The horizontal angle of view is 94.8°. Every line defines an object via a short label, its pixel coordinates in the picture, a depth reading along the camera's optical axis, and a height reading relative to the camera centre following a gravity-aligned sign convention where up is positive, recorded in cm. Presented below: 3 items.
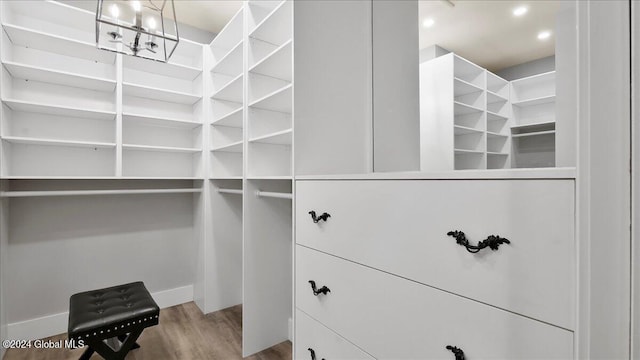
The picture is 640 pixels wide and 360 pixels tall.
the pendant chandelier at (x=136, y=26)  128 +106
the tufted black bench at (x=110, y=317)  155 -77
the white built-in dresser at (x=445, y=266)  65 -25
